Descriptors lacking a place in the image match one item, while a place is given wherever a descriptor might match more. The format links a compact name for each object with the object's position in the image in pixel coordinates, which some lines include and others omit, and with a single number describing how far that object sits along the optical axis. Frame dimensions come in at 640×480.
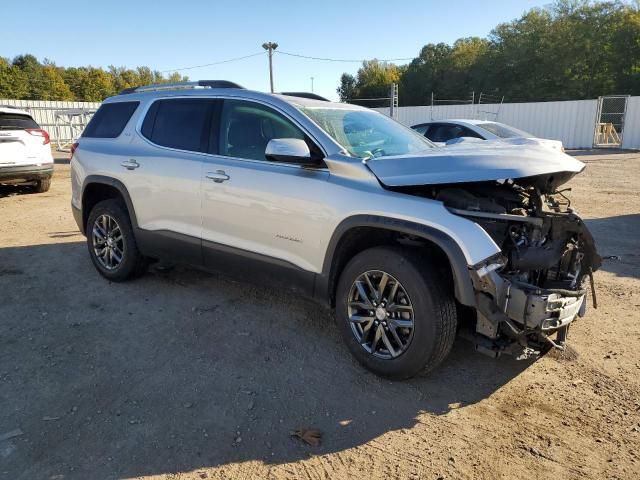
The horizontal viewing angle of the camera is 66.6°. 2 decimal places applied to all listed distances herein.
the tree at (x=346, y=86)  75.04
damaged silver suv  2.99
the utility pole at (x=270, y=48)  40.16
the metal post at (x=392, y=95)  21.09
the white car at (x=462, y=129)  10.02
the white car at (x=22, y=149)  9.50
